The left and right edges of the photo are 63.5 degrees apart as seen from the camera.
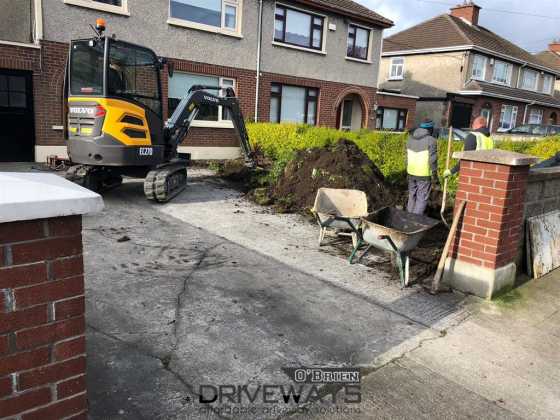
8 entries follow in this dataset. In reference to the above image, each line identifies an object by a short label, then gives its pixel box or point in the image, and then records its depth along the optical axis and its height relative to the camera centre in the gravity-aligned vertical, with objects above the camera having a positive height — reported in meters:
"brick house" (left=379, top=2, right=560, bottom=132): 28.19 +4.12
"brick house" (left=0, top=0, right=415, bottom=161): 12.15 +2.09
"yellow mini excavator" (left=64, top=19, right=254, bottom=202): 7.93 -0.04
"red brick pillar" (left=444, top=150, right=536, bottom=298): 5.15 -0.97
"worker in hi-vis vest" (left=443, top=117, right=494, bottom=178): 7.78 -0.07
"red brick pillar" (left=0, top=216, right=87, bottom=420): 1.91 -0.92
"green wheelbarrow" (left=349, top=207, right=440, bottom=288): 5.23 -1.22
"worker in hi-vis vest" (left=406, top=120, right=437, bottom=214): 7.56 -0.49
